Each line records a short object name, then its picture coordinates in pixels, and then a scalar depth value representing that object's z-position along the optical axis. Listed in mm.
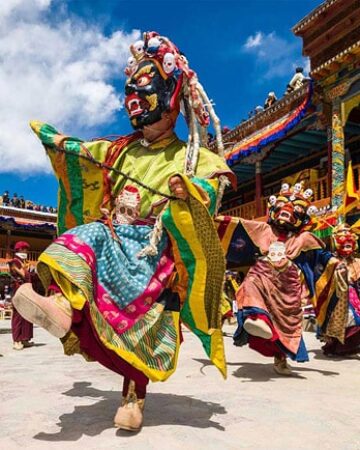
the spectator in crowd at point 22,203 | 27731
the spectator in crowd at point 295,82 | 13977
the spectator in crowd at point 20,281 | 7074
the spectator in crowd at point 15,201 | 27484
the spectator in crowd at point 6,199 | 27272
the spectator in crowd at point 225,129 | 16478
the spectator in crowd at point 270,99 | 14834
